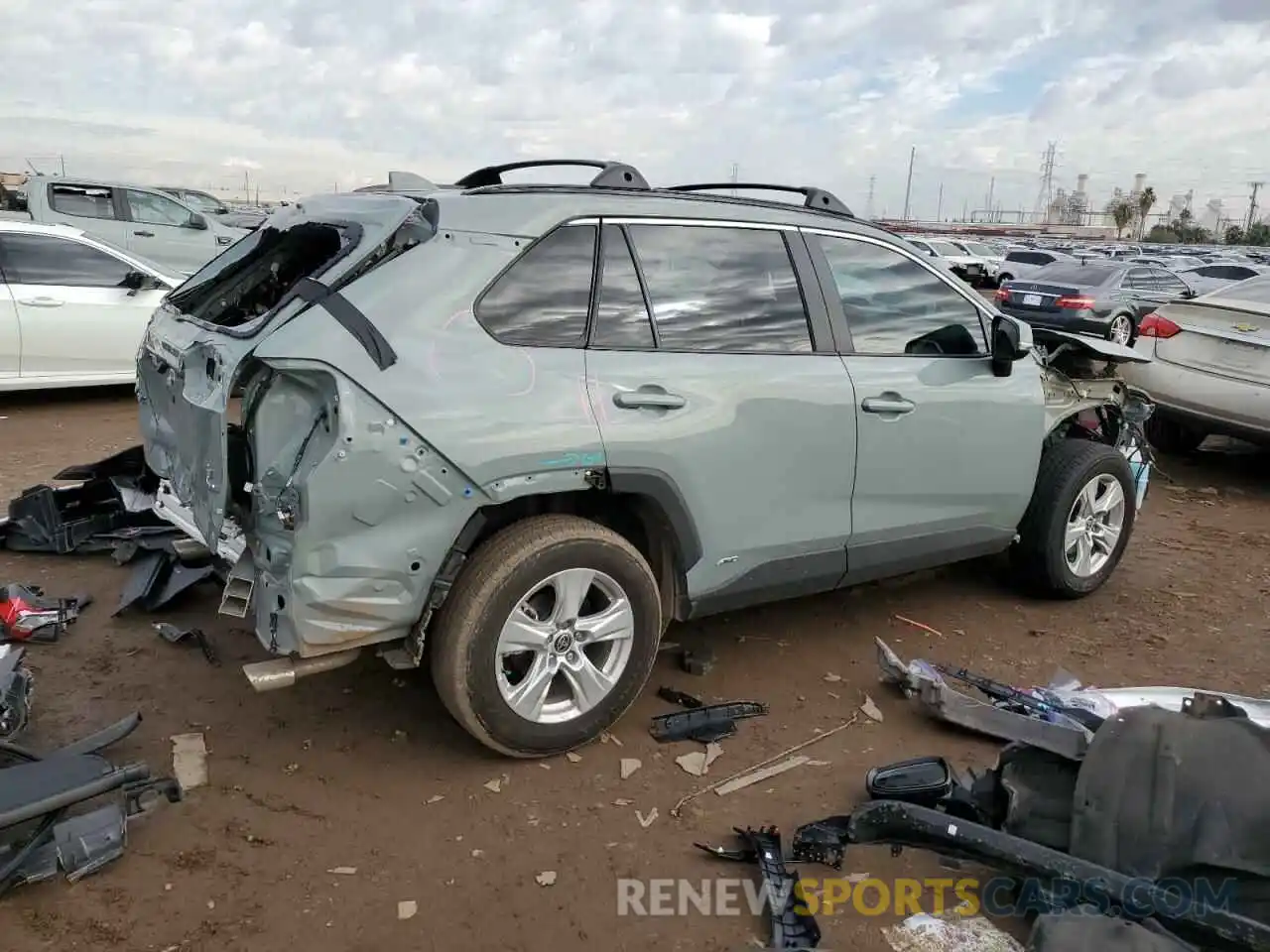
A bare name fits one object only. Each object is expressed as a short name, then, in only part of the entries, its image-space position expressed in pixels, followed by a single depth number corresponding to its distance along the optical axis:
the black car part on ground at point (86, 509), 5.00
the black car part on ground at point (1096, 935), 2.17
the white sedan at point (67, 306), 8.09
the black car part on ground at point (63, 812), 2.68
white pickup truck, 13.77
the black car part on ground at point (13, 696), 3.24
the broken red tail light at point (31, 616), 4.10
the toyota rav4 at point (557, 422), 2.94
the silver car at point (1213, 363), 6.97
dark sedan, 14.88
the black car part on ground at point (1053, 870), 2.27
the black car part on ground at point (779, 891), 2.60
